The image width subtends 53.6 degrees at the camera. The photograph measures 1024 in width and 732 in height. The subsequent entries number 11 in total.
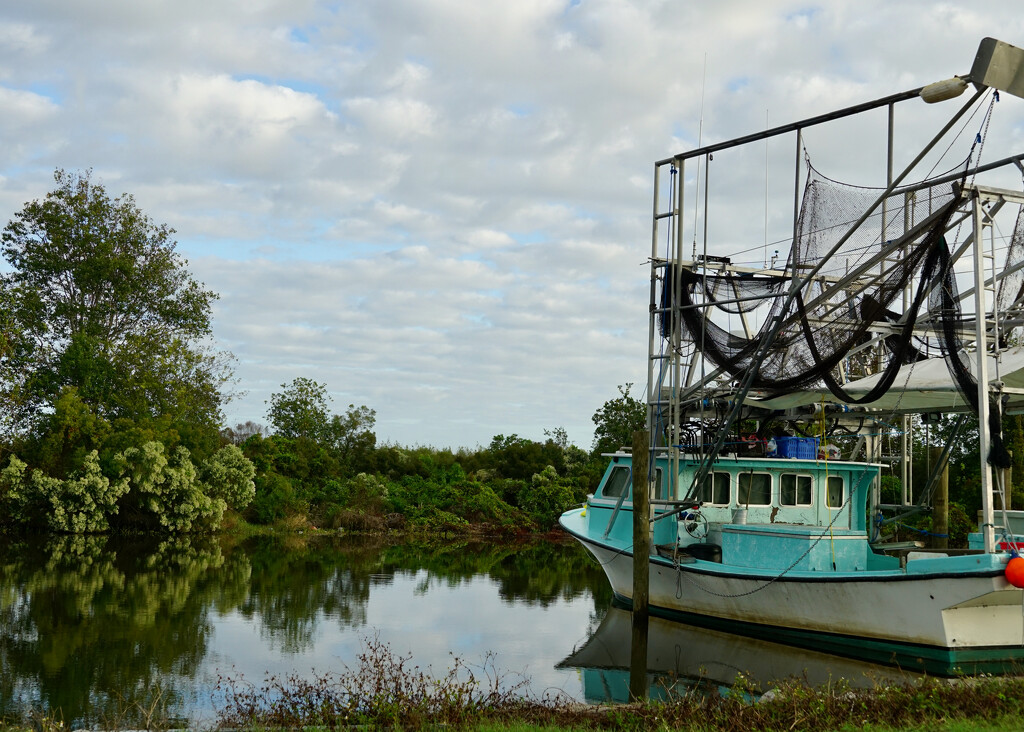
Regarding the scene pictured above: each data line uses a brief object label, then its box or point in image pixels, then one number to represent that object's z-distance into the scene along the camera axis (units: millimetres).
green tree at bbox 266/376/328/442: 51969
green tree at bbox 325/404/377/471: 49531
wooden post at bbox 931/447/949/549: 21047
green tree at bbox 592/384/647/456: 44750
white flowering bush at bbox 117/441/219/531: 33531
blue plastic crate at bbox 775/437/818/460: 19234
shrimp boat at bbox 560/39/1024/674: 13539
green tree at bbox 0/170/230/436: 35594
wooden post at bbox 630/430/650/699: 17500
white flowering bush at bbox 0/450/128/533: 33000
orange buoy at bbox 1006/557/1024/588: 12445
